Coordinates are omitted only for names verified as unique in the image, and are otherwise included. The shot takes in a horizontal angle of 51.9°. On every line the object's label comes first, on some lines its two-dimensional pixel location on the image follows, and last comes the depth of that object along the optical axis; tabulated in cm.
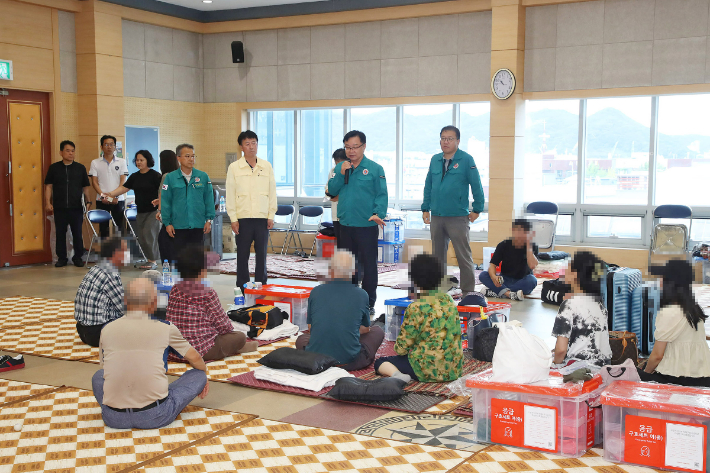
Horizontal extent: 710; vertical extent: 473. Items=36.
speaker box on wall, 1257
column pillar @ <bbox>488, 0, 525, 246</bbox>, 1043
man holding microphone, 674
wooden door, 1038
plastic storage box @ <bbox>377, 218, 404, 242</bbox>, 1116
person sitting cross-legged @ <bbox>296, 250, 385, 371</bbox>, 491
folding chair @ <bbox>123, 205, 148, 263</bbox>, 1070
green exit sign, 1014
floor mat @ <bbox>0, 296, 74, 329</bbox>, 697
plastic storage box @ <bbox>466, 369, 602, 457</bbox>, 369
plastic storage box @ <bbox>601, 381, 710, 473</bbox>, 340
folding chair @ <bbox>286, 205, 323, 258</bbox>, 1212
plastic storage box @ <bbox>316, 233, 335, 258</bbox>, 1081
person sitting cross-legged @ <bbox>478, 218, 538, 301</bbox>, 730
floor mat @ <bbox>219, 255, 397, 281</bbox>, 978
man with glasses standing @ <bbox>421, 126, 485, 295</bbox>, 745
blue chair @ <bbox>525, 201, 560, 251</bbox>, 1069
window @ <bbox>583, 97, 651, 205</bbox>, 1055
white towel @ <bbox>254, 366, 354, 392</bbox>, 475
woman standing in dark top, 981
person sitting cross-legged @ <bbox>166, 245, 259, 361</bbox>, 500
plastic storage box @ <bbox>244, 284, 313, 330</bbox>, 666
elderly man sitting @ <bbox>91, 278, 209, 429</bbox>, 393
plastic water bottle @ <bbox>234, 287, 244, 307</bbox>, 694
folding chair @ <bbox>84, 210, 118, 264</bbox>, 1036
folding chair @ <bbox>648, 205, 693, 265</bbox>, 984
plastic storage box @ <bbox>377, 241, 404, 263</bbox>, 1126
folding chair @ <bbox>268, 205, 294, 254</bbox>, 1242
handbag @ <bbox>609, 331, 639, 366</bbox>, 502
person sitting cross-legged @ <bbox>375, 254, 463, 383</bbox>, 473
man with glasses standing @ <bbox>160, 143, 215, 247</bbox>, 740
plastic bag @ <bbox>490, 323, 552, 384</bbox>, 379
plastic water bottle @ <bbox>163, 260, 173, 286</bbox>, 691
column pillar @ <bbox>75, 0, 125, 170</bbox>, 1103
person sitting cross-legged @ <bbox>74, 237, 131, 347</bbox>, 534
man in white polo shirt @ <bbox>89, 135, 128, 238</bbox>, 1062
